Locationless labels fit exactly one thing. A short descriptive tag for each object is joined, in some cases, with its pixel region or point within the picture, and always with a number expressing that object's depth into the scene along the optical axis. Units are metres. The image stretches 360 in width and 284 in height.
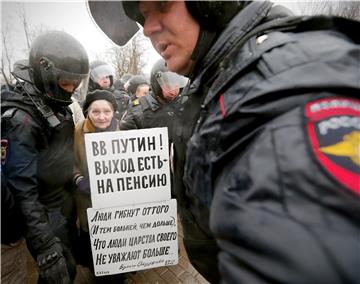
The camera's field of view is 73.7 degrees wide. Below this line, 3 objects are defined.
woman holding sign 2.29
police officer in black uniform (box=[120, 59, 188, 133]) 3.11
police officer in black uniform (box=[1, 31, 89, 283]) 1.66
